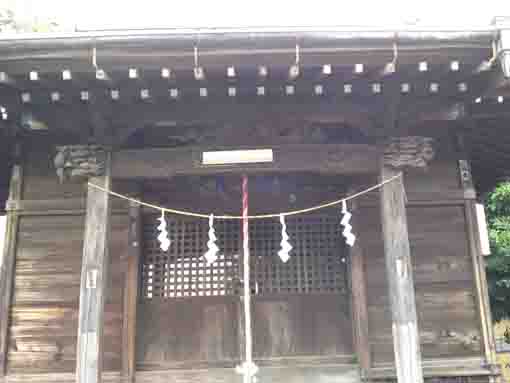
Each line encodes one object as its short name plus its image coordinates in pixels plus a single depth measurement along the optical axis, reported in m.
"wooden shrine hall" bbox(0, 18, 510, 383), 4.36
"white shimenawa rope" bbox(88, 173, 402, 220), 4.95
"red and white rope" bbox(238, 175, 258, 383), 4.78
